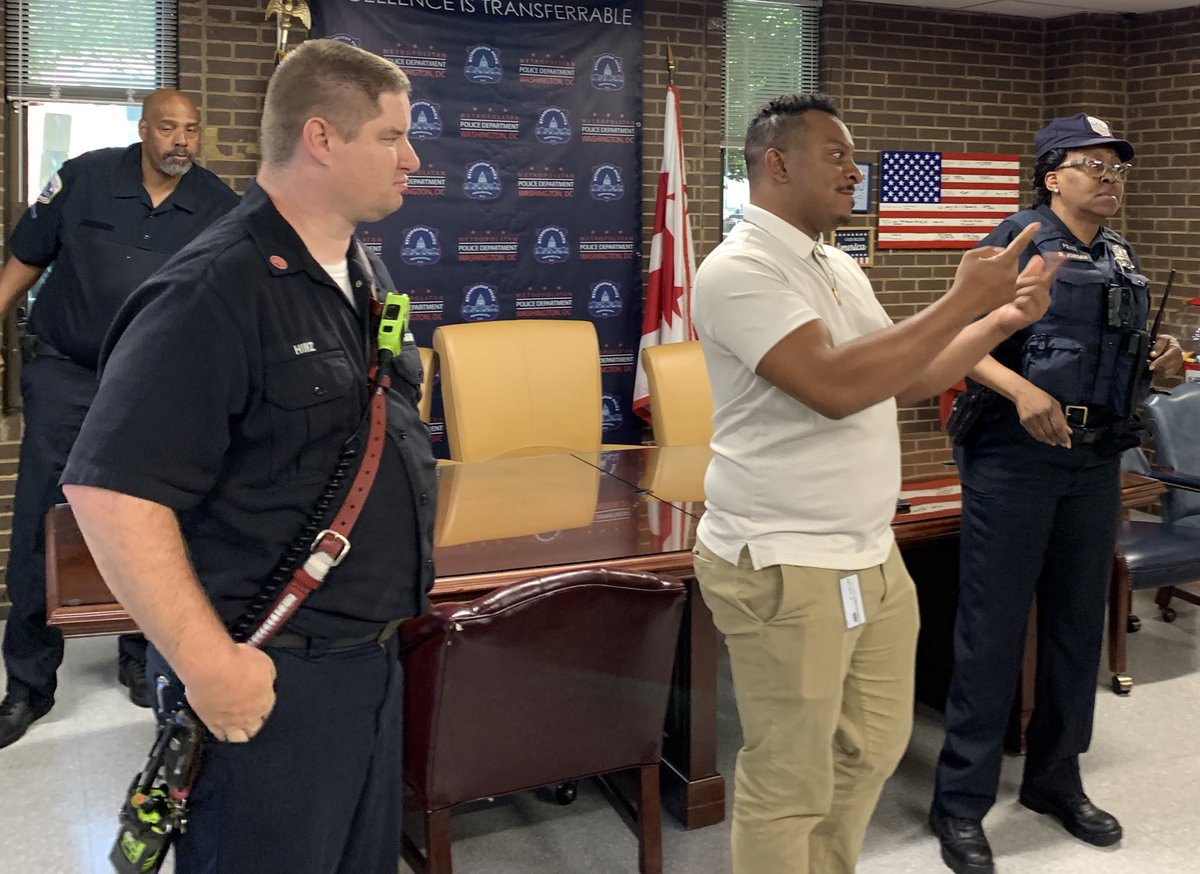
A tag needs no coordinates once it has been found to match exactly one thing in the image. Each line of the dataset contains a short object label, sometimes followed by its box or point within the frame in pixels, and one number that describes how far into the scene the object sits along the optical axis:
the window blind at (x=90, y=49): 4.18
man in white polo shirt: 1.74
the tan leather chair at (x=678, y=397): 3.99
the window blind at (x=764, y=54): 5.44
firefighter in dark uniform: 1.22
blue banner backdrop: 4.75
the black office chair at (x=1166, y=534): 3.60
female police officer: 2.39
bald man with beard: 3.21
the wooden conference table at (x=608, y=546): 2.36
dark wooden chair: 2.04
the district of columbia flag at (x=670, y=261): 5.07
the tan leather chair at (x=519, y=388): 3.83
